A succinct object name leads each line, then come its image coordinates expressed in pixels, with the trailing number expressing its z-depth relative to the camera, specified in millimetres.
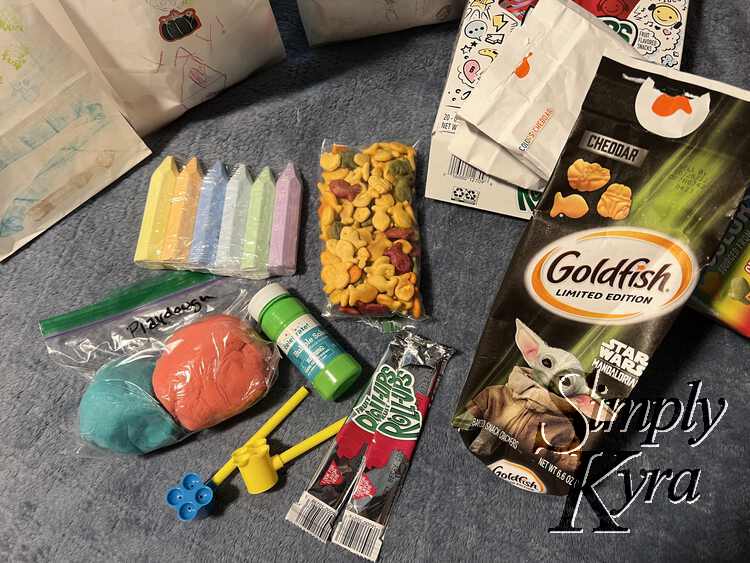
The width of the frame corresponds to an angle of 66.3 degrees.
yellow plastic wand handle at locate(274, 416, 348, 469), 660
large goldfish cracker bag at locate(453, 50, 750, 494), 533
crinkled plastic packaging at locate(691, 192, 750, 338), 616
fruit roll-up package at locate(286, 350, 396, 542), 641
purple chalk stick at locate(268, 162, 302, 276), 708
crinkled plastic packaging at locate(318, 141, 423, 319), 666
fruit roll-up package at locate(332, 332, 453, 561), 635
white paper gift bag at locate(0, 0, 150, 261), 626
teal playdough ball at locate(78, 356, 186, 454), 623
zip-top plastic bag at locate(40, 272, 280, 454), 628
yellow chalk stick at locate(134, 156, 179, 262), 727
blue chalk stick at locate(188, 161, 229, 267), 714
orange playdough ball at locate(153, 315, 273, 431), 627
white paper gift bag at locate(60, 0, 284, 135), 645
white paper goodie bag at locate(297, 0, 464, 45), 771
